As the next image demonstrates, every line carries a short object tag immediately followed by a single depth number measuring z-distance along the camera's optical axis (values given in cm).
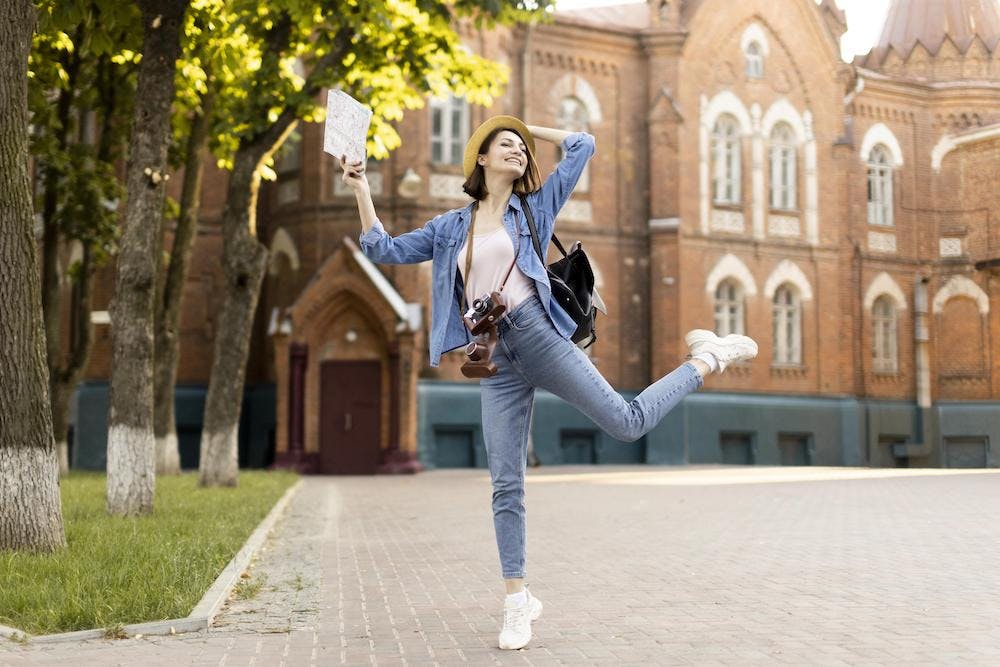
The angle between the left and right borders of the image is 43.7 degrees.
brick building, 2758
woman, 547
